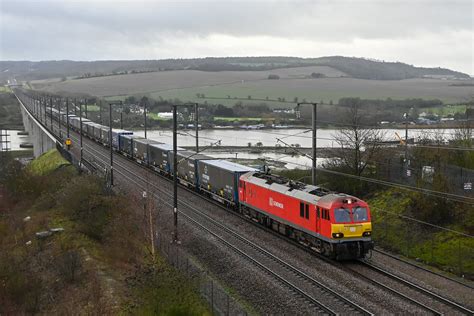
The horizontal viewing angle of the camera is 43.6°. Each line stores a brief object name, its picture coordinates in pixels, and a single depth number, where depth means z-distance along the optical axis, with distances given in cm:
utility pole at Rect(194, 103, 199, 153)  5540
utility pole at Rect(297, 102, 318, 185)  3506
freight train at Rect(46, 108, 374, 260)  2972
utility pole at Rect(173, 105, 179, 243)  3581
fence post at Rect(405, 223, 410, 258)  3269
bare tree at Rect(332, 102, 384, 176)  4484
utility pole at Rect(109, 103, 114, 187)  5500
